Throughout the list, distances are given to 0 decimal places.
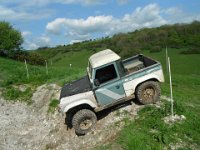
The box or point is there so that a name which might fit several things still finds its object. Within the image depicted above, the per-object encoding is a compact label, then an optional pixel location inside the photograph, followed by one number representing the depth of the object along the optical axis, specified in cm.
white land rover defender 534
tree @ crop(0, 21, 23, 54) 2028
